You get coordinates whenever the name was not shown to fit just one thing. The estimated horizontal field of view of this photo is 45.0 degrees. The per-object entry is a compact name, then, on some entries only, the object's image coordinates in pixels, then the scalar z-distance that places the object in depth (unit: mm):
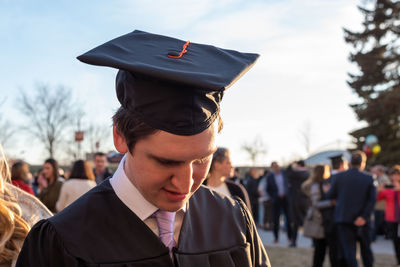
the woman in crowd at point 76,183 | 5691
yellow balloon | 21391
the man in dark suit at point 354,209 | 6664
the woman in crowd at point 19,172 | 6270
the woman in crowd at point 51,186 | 6141
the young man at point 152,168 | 1628
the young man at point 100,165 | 8305
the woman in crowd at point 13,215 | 1954
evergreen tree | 23828
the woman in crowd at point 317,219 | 7207
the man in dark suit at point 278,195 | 10828
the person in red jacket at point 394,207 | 7453
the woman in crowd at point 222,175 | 5234
